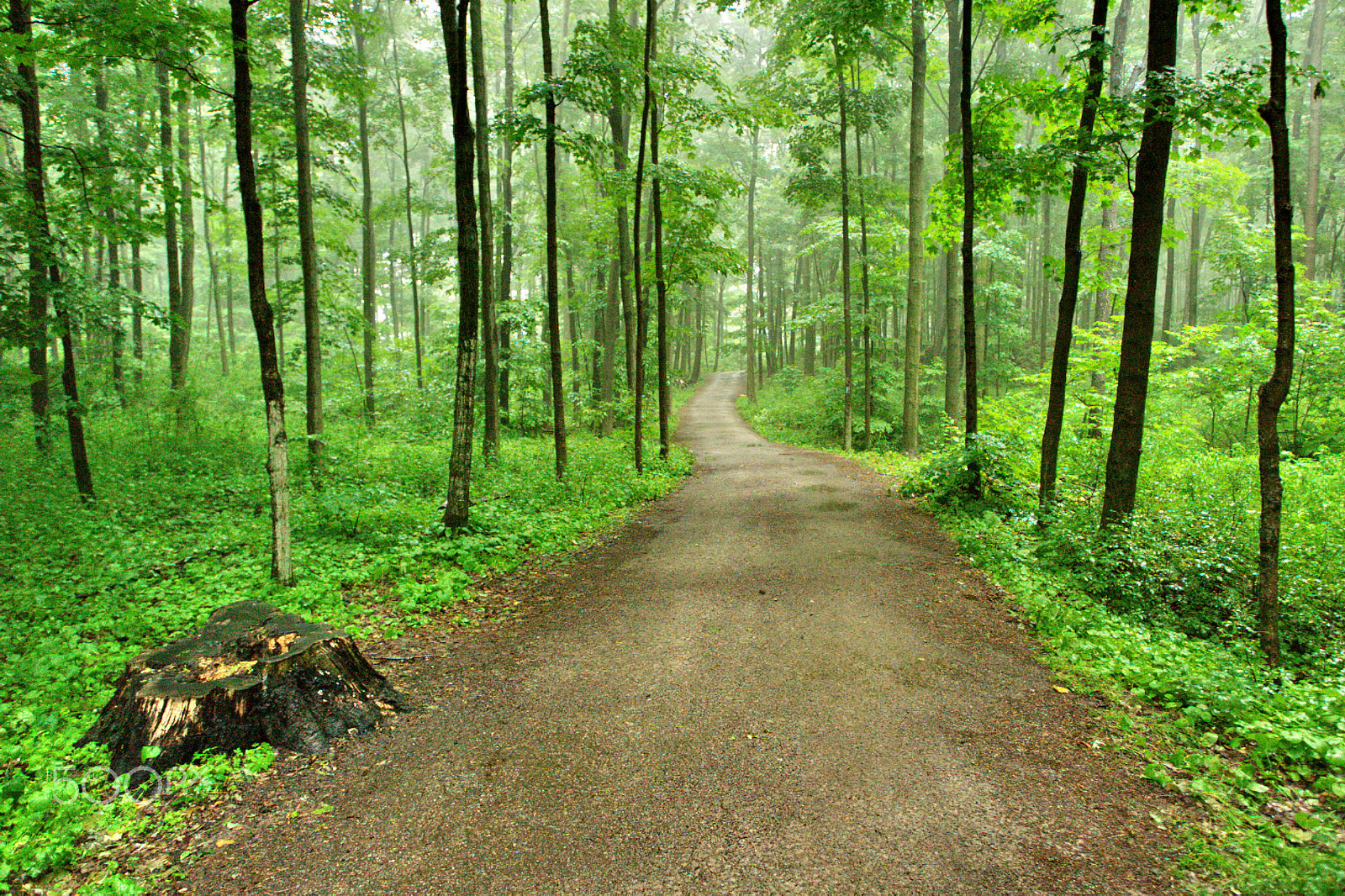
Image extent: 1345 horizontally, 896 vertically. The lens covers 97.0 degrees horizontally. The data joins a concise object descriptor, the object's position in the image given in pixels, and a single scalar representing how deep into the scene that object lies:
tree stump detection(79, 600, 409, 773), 3.53
